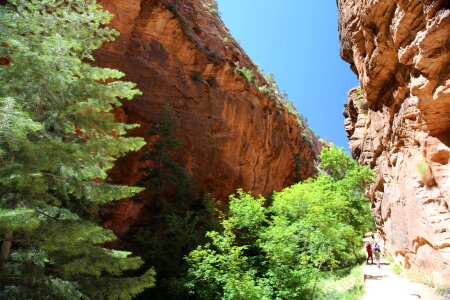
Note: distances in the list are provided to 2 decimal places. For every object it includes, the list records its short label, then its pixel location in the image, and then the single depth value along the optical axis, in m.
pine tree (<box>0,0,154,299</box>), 5.70
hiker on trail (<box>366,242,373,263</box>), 18.44
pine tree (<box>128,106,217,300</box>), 13.65
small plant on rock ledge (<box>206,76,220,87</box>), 23.94
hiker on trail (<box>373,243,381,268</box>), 17.16
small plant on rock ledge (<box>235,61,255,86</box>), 26.70
